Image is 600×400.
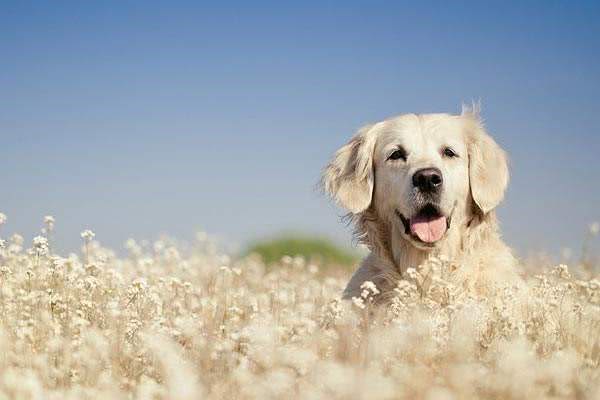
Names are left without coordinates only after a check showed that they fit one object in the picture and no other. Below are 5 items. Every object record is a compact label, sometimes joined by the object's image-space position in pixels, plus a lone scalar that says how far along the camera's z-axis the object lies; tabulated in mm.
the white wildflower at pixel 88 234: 6629
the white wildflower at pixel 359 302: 5046
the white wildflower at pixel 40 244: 6324
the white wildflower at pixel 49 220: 7020
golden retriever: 6660
